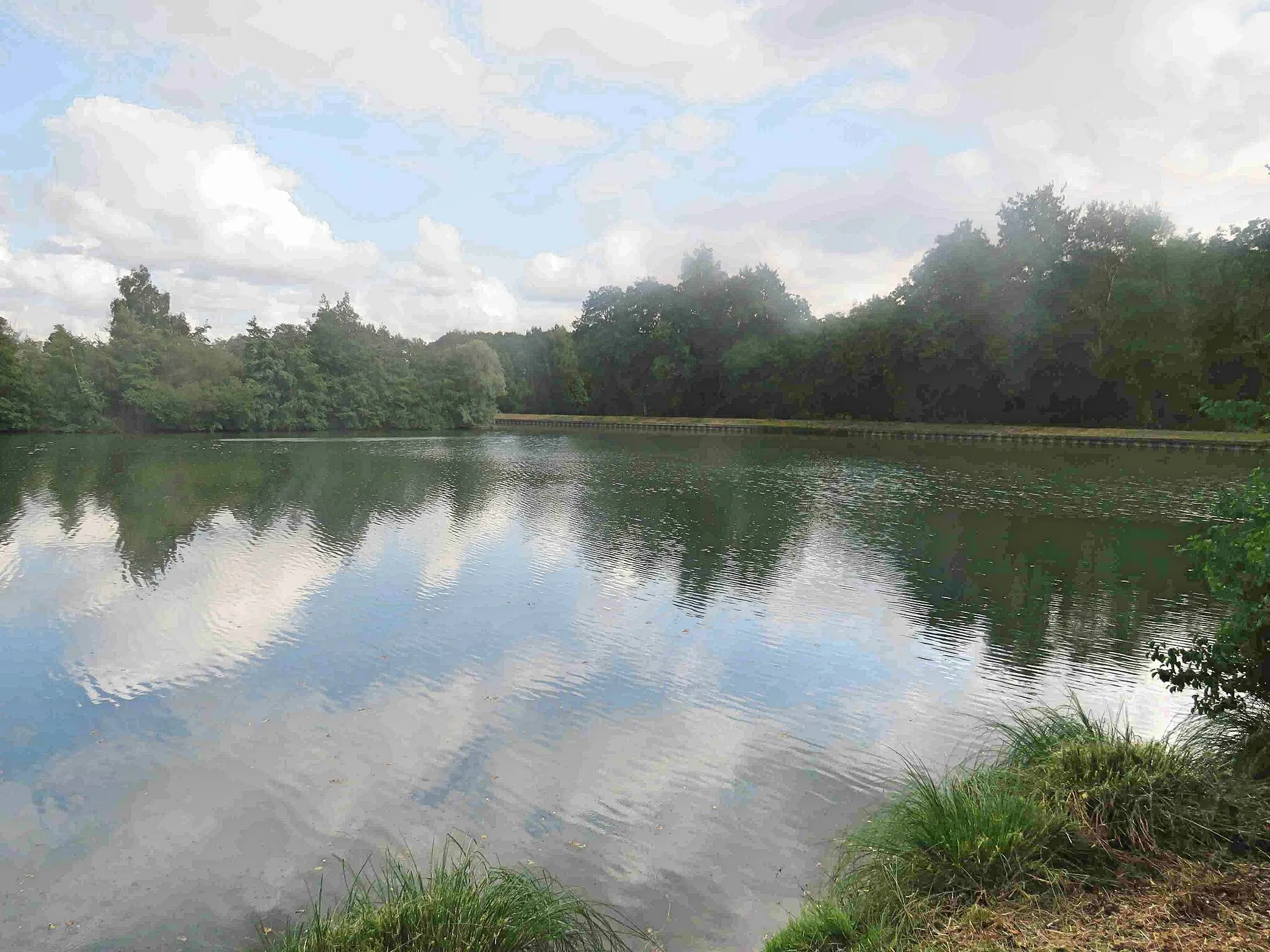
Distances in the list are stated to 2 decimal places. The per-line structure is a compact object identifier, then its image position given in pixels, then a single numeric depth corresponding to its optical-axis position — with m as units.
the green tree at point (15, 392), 46.31
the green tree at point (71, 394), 47.41
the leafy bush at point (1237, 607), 4.69
